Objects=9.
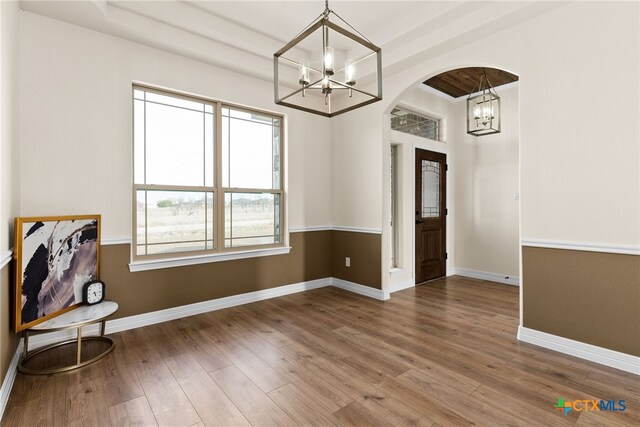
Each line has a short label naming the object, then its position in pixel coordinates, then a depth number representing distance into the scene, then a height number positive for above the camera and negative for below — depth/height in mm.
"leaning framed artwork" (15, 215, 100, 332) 2150 -350
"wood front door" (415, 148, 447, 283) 4848 +9
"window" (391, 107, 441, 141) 4598 +1451
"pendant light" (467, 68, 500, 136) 3926 +1436
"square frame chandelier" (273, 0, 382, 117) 1883 +1023
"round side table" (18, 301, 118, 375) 2174 -769
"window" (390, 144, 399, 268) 4672 +135
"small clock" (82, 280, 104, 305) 2607 -633
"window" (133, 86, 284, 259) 3197 +476
